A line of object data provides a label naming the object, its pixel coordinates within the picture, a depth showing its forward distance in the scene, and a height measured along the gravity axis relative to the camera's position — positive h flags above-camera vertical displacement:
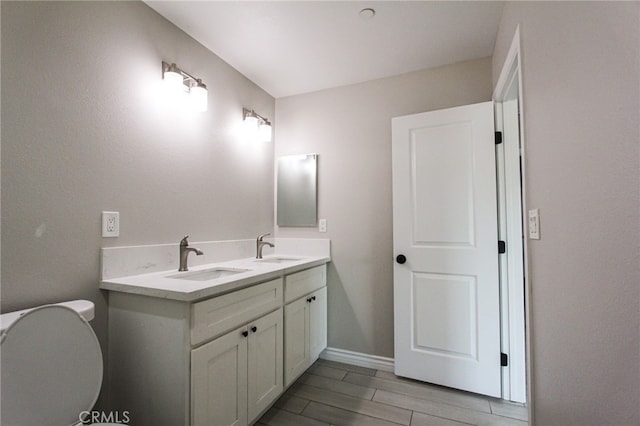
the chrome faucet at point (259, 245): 2.32 -0.21
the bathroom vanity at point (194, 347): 1.15 -0.59
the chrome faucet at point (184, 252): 1.66 -0.18
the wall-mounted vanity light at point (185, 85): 1.64 +0.84
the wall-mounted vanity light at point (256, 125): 2.30 +0.82
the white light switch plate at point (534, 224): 1.11 -0.02
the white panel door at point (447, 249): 1.87 -0.20
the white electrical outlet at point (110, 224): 1.36 -0.01
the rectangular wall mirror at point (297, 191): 2.53 +0.28
